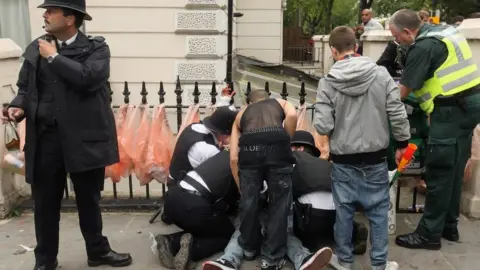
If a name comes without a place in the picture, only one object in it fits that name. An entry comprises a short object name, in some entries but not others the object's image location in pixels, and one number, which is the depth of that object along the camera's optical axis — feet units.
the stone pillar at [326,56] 61.82
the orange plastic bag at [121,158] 17.11
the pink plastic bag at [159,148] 16.96
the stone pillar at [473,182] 16.43
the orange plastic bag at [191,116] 17.12
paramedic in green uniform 13.12
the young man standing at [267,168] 12.24
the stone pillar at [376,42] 25.58
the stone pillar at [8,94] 16.61
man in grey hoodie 11.88
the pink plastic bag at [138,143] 17.03
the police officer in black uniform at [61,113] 11.39
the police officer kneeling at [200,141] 14.01
